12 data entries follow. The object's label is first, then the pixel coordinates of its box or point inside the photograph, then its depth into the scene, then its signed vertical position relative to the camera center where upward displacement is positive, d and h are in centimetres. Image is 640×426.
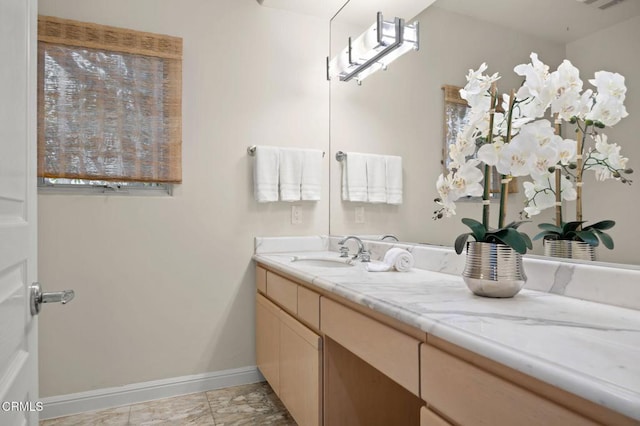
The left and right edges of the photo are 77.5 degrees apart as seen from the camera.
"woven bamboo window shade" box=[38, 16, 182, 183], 207 +59
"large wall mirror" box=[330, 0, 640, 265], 106 +51
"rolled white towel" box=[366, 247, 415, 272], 166 -21
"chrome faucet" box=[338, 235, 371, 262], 210 -23
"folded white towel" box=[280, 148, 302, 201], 250 +24
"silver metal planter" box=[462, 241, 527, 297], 108 -16
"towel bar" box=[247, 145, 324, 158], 250 +38
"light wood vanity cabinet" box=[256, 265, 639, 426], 66 -41
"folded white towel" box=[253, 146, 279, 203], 245 +23
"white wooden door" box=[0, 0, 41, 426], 69 +0
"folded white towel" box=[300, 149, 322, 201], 256 +24
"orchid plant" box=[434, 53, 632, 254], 105 +18
